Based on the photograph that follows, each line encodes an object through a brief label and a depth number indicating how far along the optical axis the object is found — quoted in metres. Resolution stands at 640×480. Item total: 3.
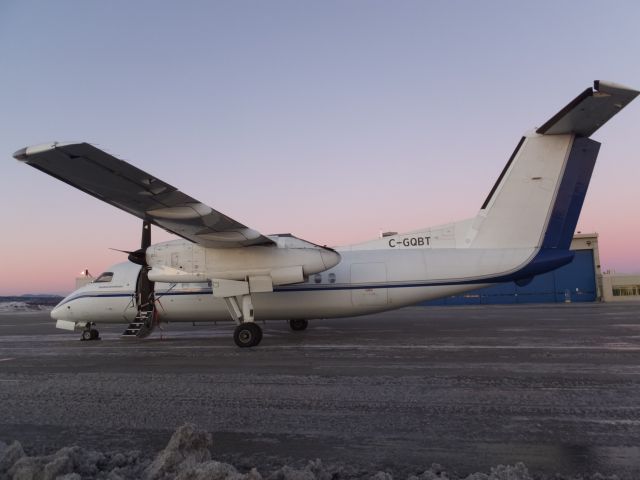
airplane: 10.18
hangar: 33.94
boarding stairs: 13.01
